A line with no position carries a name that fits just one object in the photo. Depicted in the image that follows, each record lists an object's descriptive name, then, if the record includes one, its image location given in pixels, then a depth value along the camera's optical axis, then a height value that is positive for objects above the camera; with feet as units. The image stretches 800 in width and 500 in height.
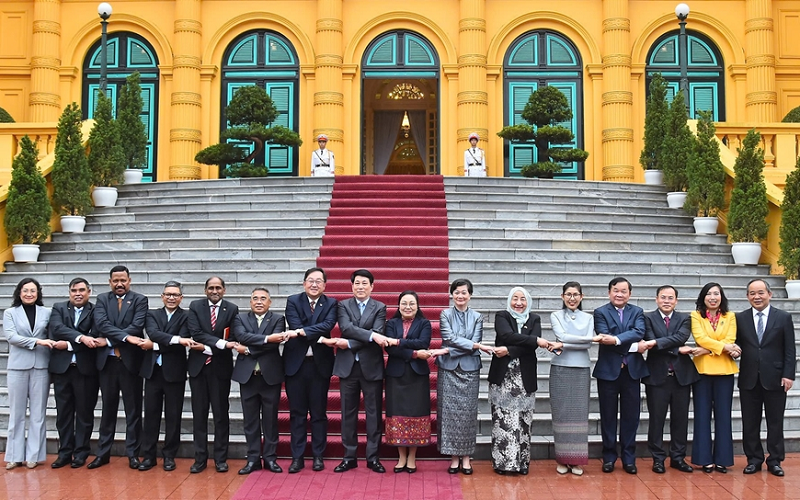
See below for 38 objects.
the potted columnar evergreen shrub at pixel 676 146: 45.39 +7.34
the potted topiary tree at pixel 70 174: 42.19 +5.34
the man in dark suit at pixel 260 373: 24.49 -2.90
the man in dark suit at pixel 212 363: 24.66 -2.63
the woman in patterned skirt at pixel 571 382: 24.16 -3.13
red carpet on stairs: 36.17 +1.92
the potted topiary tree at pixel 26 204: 39.24 +3.50
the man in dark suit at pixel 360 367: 24.71 -2.75
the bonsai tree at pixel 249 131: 57.52 +10.26
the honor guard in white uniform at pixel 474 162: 55.52 +7.81
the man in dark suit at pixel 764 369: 24.31 -2.76
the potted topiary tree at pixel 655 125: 49.08 +9.17
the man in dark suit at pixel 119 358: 24.89 -2.51
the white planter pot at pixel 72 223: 42.39 +2.78
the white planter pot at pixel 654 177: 49.01 +6.01
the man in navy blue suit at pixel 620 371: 24.50 -2.84
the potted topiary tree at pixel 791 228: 35.32 +2.14
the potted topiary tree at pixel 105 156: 45.83 +6.86
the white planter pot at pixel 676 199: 45.03 +4.34
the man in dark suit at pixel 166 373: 24.88 -2.94
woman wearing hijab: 24.06 -3.13
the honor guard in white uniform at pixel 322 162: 53.62 +7.57
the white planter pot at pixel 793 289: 35.47 -0.51
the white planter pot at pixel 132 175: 49.32 +6.13
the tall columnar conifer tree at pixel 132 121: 50.31 +9.62
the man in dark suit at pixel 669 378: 24.57 -3.05
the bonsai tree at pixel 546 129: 57.06 +10.49
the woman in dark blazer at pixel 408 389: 24.31 -3.37
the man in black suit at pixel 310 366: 24.89 -2.72
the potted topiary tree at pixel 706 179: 41.45 +5.00
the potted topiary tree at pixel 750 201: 38.34 +3.58
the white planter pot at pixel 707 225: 41.52 +2.66
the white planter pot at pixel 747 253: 38.34 +1.14
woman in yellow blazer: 24.31 -2.96
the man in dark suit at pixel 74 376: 24.90 -3.06
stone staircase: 36.45 +1.73
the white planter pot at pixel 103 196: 45.85 +4.53
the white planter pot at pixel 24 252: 39.19 +1.18
